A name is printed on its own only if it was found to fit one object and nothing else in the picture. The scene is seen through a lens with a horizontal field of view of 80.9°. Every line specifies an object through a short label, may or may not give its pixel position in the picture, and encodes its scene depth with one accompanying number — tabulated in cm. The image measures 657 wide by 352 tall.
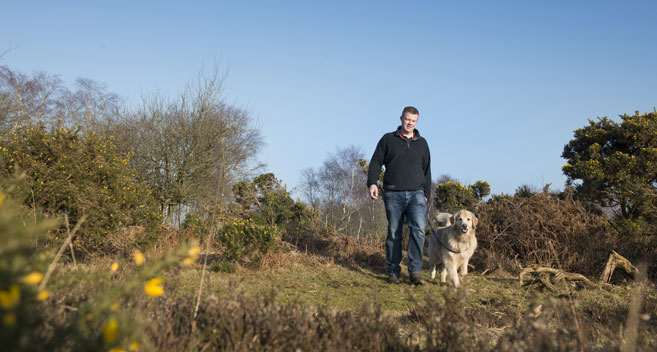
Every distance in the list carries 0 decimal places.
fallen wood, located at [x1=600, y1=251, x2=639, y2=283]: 550
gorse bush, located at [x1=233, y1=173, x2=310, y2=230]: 933
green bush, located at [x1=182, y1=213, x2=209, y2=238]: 757
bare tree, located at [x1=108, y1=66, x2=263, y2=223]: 1193
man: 600
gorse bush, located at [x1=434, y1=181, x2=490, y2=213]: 1300
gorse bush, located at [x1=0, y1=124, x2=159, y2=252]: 574
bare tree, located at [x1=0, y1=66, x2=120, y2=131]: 1263
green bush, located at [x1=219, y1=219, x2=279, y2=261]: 622
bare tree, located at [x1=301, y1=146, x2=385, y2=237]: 2536
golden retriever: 580
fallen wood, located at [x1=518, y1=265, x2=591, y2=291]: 525
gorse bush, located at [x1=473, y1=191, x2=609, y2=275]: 624
